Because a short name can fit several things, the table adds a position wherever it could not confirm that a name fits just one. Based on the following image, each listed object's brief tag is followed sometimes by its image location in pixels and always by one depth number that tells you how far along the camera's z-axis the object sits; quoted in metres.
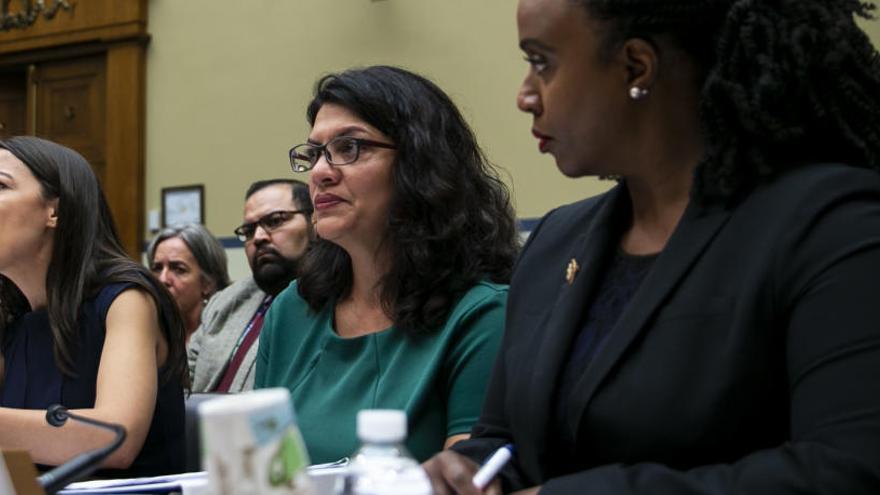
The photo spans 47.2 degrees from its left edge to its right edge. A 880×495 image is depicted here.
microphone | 1.03
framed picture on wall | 6.11
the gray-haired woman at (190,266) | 4.32
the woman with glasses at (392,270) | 1.82
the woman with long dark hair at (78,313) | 1.96
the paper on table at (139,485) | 1.23
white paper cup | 0.64
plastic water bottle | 0.80
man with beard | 3.47
